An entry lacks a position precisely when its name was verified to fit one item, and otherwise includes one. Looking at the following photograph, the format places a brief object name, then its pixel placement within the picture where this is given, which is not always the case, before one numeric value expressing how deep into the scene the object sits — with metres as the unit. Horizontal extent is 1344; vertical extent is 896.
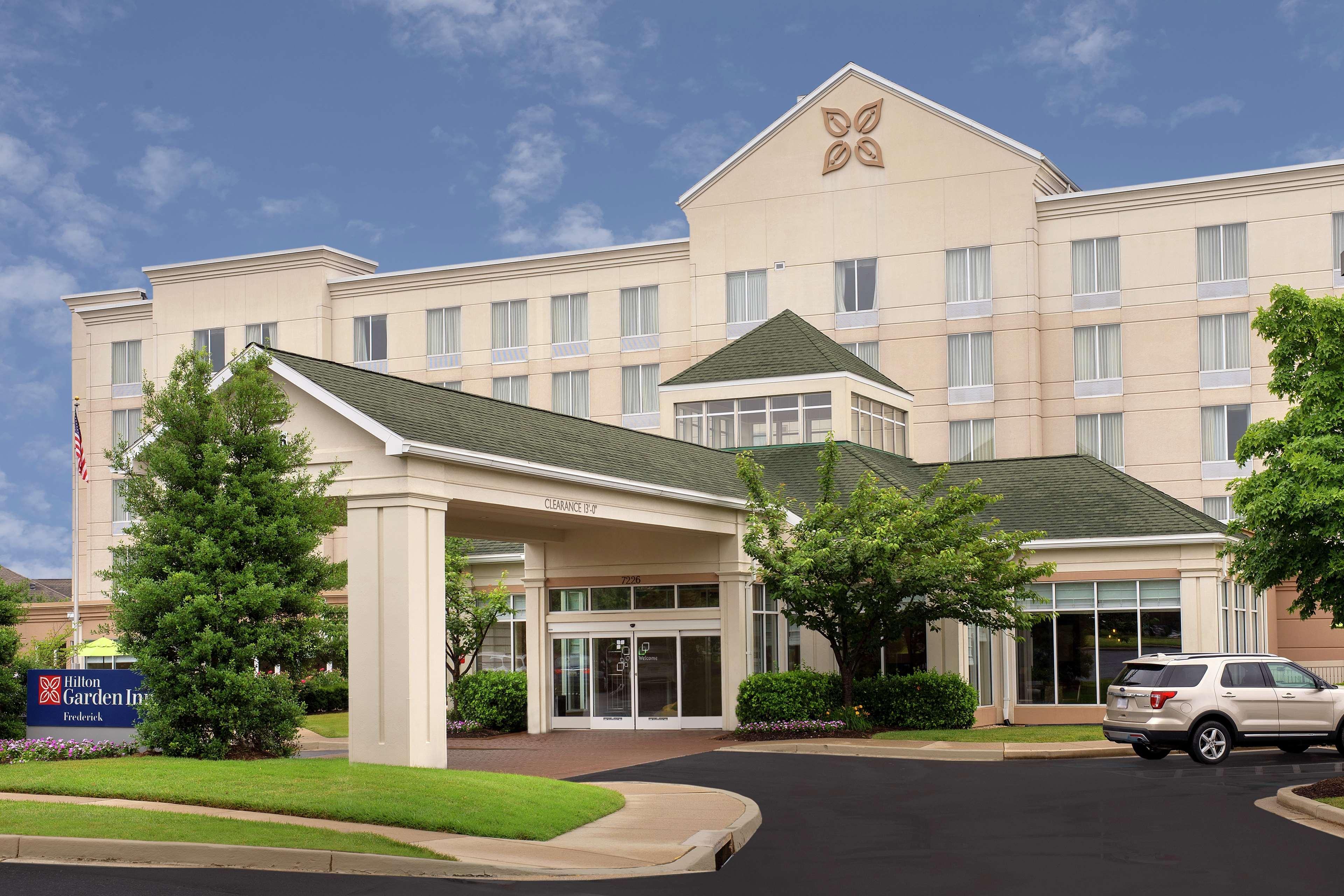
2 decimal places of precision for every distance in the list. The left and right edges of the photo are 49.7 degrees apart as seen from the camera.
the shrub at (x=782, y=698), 29.94
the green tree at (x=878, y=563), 29.16
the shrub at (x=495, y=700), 34.03
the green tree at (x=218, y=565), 19.80
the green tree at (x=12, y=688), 23.39
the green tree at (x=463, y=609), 35.88
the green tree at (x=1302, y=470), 20.44
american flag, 41.22
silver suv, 23.58
